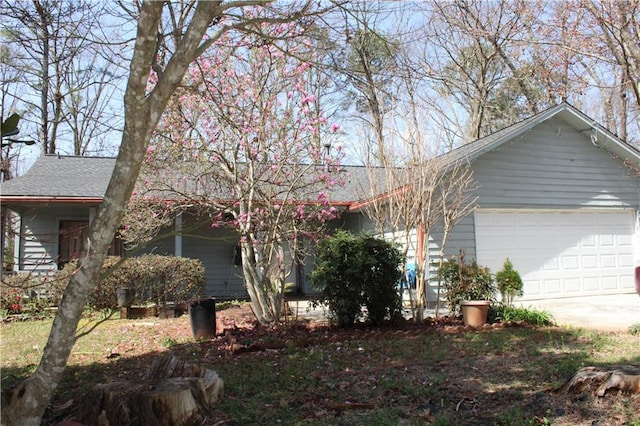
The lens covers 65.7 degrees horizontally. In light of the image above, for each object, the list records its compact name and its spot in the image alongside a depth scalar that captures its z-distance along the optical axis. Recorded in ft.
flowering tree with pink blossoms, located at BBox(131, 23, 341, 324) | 24.84
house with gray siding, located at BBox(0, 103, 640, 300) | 35.42
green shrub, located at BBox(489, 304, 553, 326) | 25.36
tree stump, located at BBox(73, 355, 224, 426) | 10.77
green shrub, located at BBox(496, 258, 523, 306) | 27.99
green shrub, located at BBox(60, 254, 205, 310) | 31.99
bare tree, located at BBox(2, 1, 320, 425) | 8.95
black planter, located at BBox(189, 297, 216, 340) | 22.98
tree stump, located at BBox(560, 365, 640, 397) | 12.39
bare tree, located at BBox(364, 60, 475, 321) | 25.46
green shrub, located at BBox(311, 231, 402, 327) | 24.67
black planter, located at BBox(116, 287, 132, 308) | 31.58
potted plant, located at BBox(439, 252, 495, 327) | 27.35
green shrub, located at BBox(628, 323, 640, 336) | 21.96
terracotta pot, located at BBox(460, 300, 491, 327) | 25.20
